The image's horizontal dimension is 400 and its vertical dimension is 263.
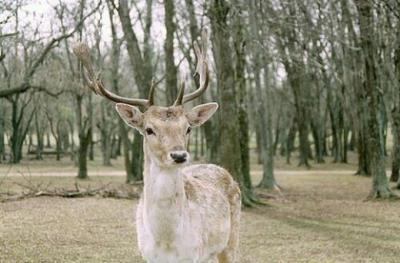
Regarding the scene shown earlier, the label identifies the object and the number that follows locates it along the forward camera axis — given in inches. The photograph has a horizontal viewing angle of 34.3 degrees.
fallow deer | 227.0
